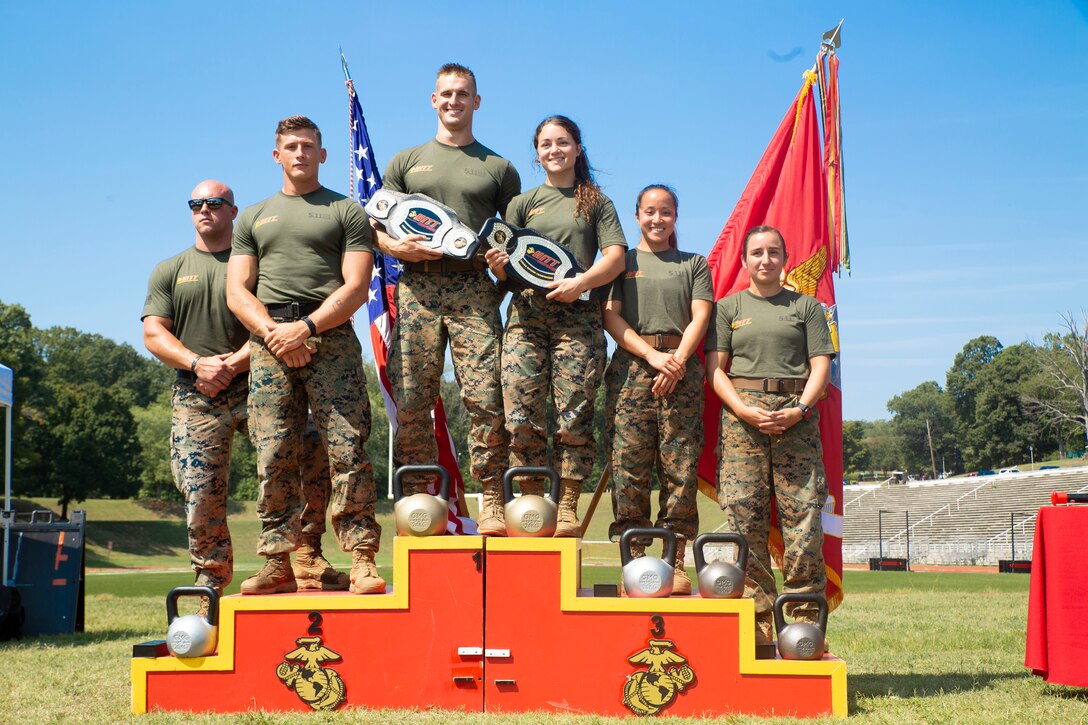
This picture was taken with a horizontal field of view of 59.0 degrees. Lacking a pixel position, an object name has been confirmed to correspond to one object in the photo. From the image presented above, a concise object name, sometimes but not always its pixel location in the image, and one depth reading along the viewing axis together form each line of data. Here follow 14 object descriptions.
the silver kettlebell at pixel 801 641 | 4.93
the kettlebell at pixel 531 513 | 4.99
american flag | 6.97
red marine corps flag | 7.42
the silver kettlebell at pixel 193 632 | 4.91
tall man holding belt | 5.45
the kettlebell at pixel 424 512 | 5.00
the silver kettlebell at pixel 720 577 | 4.96
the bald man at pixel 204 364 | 5.66
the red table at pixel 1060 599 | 5.58
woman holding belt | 5.41
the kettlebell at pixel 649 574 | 4.97
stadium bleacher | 38.28
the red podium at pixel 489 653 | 4.85
